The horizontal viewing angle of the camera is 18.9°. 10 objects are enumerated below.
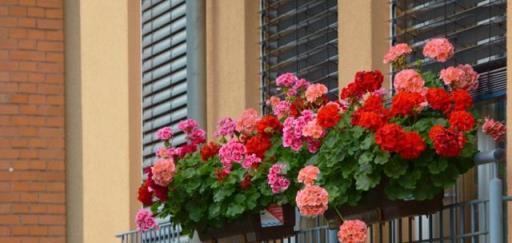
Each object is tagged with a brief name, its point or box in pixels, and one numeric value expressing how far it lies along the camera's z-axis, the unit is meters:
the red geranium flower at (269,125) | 6.87
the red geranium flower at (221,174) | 7.04
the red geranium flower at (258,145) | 6.82
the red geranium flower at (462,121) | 5.79
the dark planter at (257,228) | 7.18
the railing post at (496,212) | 5.70
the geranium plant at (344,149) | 5.88
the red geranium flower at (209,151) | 7.28
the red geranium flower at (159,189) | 7.37
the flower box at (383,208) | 6.14
